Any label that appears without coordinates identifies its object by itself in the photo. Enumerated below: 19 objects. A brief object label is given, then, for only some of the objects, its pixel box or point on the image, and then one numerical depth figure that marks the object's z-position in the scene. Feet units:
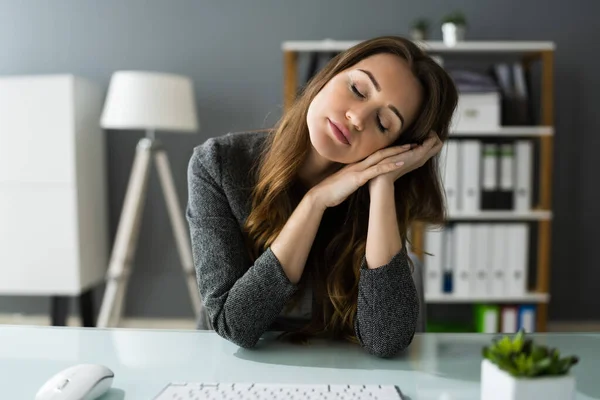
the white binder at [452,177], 8.86
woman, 3.44
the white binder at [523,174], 8.91
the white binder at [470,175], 8.83
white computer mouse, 2.26
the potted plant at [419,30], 9.37
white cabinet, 8.95
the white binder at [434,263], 9.00
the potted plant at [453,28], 9.02
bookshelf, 8.77
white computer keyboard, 2.38
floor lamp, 8.79
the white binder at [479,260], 8.95
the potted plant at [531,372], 1.86
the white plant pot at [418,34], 9.41
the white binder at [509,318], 9.18
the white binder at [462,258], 8.93
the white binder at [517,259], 8.96
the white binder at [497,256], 8.96
